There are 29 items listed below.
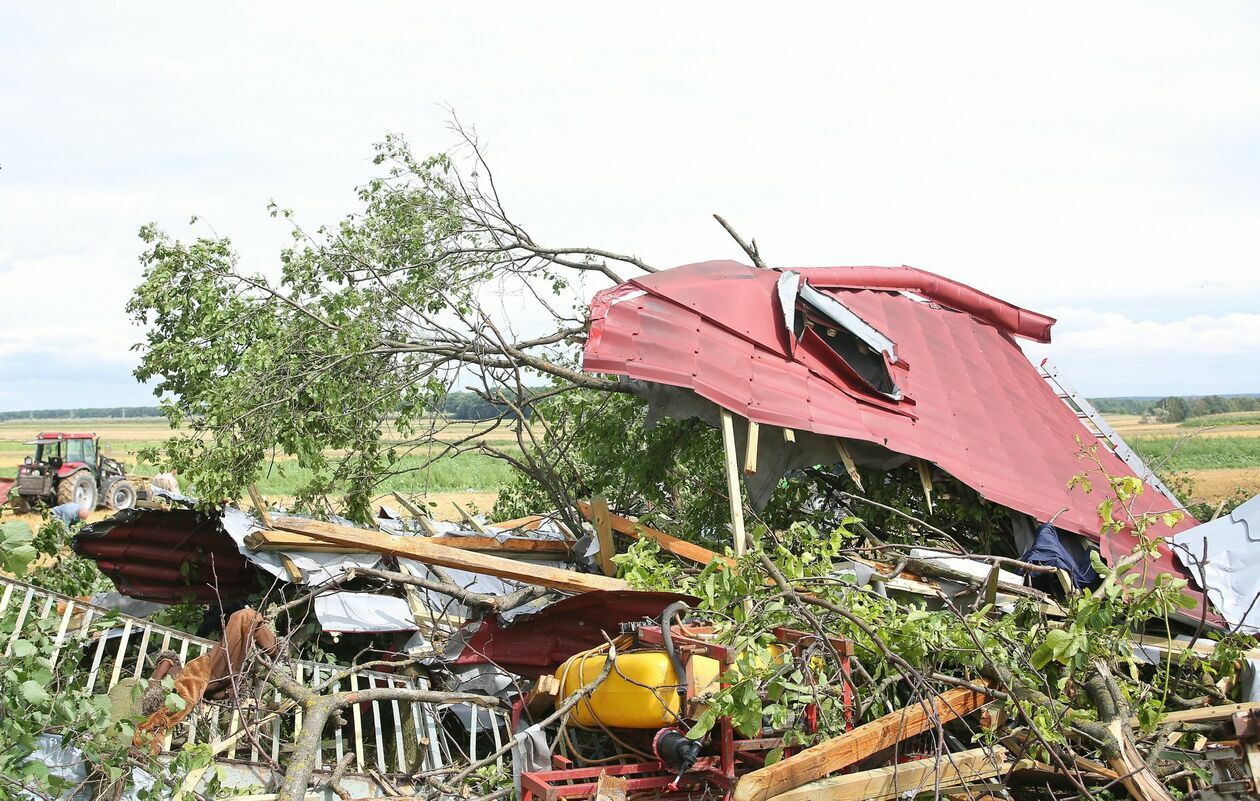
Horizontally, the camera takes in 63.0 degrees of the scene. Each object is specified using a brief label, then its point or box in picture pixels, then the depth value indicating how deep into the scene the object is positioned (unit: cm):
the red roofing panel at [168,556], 798
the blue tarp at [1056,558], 759
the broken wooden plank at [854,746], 420
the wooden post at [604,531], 788
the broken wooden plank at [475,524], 967
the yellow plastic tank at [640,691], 465
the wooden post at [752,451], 738
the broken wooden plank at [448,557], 666
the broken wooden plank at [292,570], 730
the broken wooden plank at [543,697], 504
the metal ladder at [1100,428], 1010
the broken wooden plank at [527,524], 1038
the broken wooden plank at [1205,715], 521
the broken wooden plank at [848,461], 768
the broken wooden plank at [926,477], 782
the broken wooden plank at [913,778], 429
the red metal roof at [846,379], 762
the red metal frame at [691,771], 449
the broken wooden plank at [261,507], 757
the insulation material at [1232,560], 702
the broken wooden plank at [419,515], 926
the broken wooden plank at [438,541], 731
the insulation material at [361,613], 708
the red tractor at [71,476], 2048
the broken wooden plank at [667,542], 763
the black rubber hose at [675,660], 458
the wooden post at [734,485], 679
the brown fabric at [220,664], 589
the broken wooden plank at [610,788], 426
